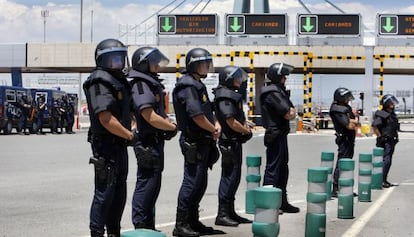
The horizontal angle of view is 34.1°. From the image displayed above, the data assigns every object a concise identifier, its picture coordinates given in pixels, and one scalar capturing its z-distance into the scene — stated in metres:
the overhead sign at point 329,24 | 43.16
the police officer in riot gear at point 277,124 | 8.70
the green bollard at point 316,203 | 7.00
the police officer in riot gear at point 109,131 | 5.64
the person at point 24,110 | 31.75
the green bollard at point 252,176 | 8.80
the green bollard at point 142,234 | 3.34
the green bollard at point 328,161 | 10.16
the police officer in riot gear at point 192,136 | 6.97
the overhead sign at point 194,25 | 44.03
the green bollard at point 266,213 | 5.43
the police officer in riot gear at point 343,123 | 10.73
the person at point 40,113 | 33.09
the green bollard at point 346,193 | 8.67
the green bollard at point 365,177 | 10.08
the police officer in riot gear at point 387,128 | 12.27
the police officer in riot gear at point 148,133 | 6.34
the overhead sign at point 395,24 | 42.50
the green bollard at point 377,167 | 11.45
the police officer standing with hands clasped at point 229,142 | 7.87
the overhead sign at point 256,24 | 43.69
